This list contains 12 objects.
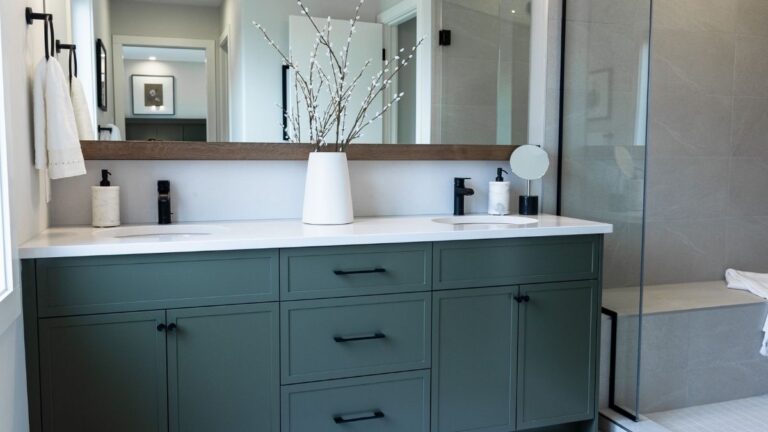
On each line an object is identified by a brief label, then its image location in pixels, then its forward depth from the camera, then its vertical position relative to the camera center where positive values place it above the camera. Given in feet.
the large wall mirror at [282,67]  7.39 +1.23
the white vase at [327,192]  7.41 -0.31
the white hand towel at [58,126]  6.25 +0.36
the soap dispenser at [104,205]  7.09 -0.46
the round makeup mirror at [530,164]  8.75 +0.02
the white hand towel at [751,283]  9.28 -1.85
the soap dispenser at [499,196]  8.68 -0.41
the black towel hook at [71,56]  6.95 +1.16
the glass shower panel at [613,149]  8.09 +0.23
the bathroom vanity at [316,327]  5.78 -1.61
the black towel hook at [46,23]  6.04 +1.35
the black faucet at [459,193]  8.63 -0.37
